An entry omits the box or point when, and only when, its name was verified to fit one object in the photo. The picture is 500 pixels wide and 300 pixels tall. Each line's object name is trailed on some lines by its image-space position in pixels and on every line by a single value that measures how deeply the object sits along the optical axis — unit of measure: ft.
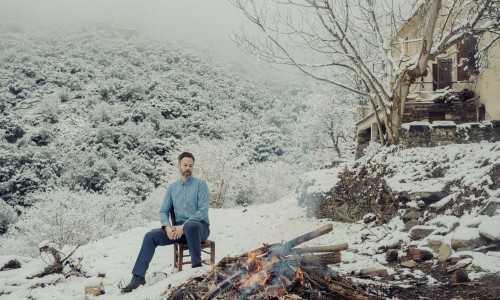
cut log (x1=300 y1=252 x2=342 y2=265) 10.99
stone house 30.50
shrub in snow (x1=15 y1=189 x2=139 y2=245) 51.93
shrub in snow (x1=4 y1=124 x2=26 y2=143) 91.91
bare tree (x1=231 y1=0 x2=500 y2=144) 24.50
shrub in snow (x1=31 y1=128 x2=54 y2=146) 93.50
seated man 13.58
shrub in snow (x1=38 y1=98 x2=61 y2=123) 104.12
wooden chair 15.07
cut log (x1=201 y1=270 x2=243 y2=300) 9.60
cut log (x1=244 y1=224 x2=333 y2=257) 10.94
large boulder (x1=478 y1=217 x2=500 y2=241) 13.53
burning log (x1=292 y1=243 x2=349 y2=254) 11.56
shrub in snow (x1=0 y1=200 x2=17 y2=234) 66.90
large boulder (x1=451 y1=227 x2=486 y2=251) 14.19
